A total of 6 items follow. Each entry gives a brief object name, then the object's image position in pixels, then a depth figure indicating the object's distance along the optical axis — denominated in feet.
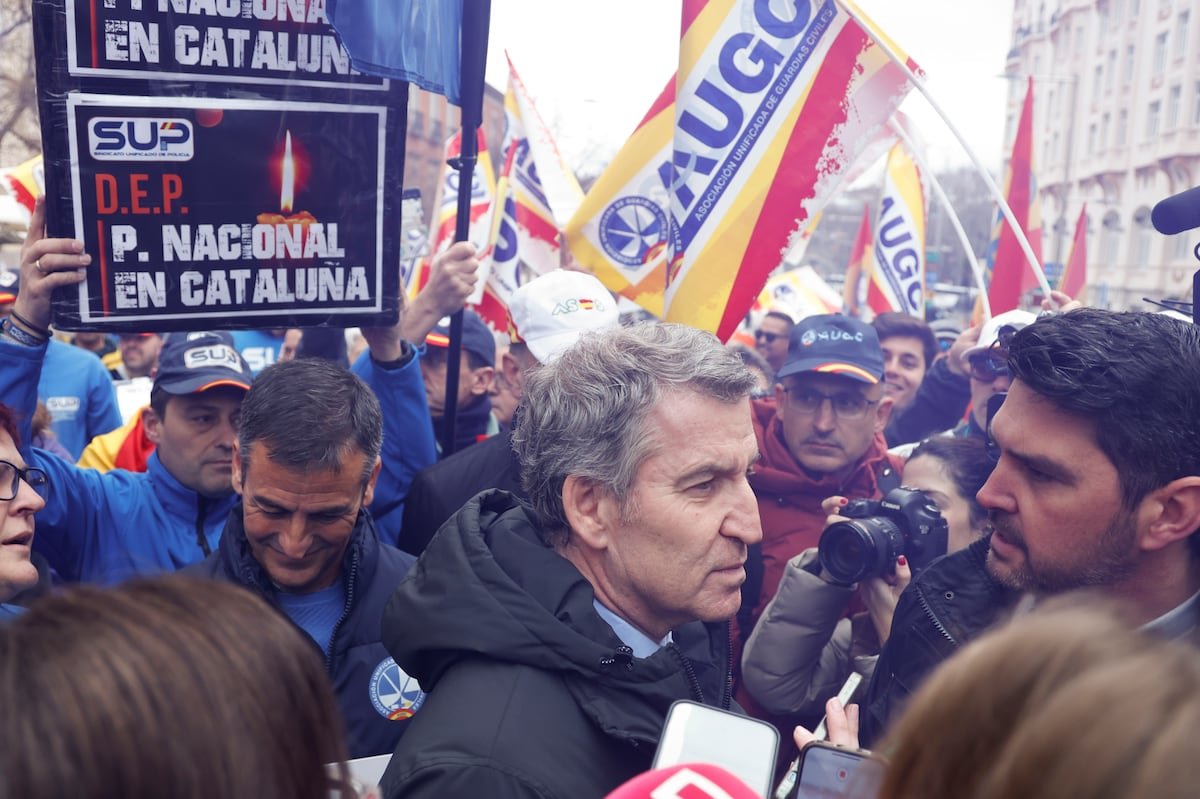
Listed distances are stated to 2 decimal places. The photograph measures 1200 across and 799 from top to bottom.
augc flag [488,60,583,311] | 19.54
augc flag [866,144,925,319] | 23.53
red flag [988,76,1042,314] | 18.62
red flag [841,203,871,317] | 30.81
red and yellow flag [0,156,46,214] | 17.22
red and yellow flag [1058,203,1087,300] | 25.17
